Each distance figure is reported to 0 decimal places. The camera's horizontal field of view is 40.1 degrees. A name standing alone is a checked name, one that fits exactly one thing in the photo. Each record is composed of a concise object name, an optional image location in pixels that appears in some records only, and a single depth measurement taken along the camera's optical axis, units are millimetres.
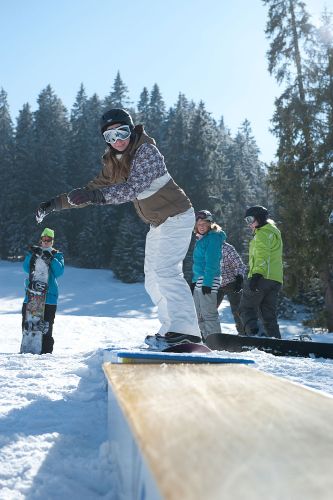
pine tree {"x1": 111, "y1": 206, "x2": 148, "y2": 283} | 30516
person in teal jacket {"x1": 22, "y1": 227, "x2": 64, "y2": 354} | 6031
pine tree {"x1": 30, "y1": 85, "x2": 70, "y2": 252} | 37125
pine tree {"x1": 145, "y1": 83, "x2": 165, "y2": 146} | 43562
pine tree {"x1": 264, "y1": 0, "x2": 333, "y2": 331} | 14266
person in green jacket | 5852
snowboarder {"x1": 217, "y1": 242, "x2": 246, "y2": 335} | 6438
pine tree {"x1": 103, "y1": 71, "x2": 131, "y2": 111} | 45088
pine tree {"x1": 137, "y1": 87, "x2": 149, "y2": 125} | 48875
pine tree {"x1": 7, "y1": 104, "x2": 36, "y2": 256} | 37188
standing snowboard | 5906
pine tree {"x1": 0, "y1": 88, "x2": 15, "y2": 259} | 38031
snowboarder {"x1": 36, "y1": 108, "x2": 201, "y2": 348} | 3188
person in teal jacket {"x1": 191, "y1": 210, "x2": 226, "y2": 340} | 5586
